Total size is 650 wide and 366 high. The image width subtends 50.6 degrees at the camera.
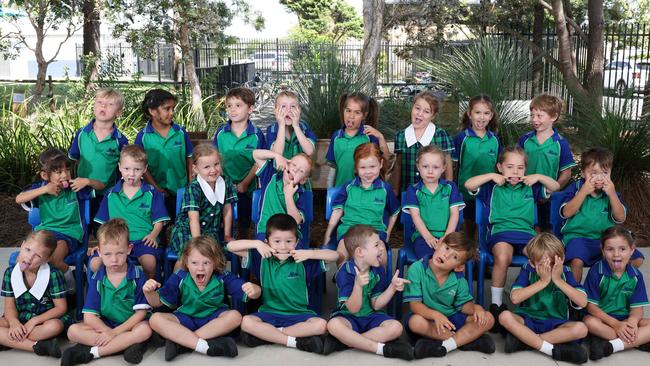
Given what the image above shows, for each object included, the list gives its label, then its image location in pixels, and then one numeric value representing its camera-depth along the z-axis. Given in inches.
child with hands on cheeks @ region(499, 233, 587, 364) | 136.0
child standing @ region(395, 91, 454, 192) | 178.5
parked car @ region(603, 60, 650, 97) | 237.5
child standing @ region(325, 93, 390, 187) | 179.5
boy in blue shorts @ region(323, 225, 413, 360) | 136.2
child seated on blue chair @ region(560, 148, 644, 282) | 155.6
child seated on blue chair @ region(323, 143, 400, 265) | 158.7
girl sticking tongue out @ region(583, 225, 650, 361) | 137.3
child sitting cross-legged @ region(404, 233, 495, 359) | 137.3
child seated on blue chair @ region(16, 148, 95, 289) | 158.4
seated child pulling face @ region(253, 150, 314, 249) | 157.2
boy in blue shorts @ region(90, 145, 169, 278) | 156.3
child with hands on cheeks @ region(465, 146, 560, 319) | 159.0
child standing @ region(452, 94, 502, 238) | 179.6
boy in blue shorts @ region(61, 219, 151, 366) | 134.9
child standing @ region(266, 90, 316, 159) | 172.4
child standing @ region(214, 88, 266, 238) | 179.5
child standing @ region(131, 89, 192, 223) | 177.5
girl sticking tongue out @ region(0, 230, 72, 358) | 136.6
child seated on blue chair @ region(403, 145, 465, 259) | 157.9
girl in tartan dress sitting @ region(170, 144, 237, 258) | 155.6
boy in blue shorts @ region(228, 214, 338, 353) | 138.9
